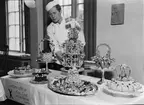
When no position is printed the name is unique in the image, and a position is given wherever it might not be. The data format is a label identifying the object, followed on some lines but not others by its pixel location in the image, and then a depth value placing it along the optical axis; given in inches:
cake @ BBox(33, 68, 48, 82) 76.0
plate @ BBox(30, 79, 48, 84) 74.0
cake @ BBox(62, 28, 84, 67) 67.6
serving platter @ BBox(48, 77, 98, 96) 59.5
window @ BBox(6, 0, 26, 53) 182.2
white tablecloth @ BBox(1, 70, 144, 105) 55.2
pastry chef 111.6
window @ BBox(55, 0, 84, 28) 130.7
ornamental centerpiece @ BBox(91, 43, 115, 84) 70.4
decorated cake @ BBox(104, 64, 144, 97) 57.1
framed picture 104.9
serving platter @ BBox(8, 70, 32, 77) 85.0
